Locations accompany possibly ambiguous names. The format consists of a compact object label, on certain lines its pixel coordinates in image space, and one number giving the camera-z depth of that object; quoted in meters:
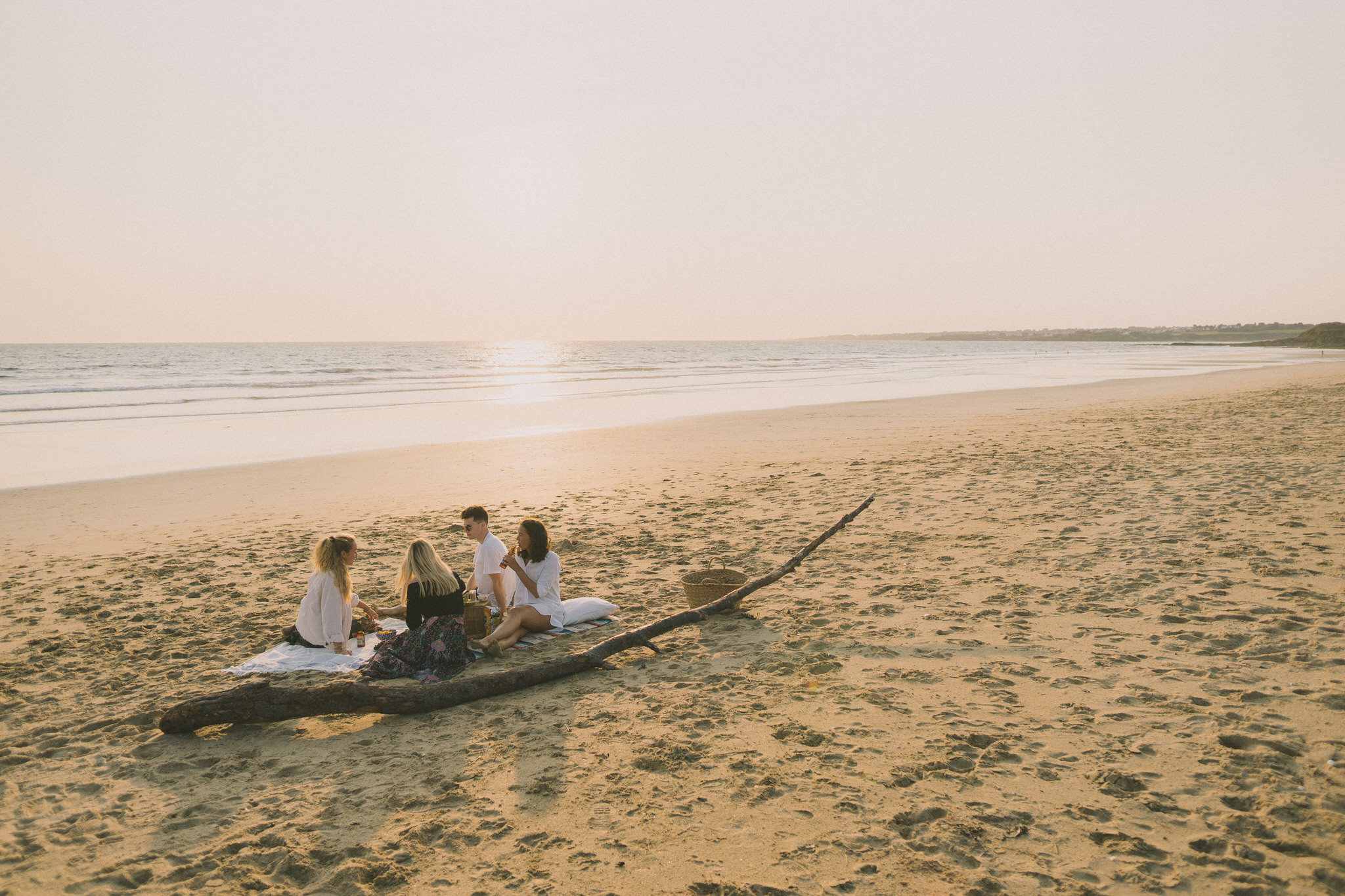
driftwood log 4.52
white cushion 6.22
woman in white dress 5.99
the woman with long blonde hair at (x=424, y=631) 5.41
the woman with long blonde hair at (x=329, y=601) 5.79
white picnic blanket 5.52
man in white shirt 6.33
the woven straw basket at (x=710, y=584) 6.27
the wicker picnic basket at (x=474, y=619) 6.02
